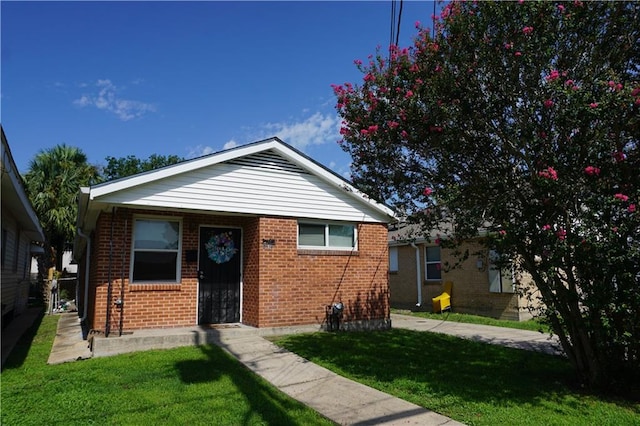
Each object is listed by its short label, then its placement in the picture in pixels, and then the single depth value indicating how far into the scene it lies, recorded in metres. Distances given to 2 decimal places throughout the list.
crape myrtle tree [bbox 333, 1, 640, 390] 4.96
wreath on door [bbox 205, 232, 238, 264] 10.73
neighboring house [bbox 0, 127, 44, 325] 8.02
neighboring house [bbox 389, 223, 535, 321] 14.47
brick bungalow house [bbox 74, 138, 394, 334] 9.48
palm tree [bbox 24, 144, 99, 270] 24.45
